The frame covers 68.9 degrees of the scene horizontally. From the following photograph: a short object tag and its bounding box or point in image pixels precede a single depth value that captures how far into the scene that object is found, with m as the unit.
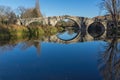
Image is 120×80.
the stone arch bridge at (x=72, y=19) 23.29
